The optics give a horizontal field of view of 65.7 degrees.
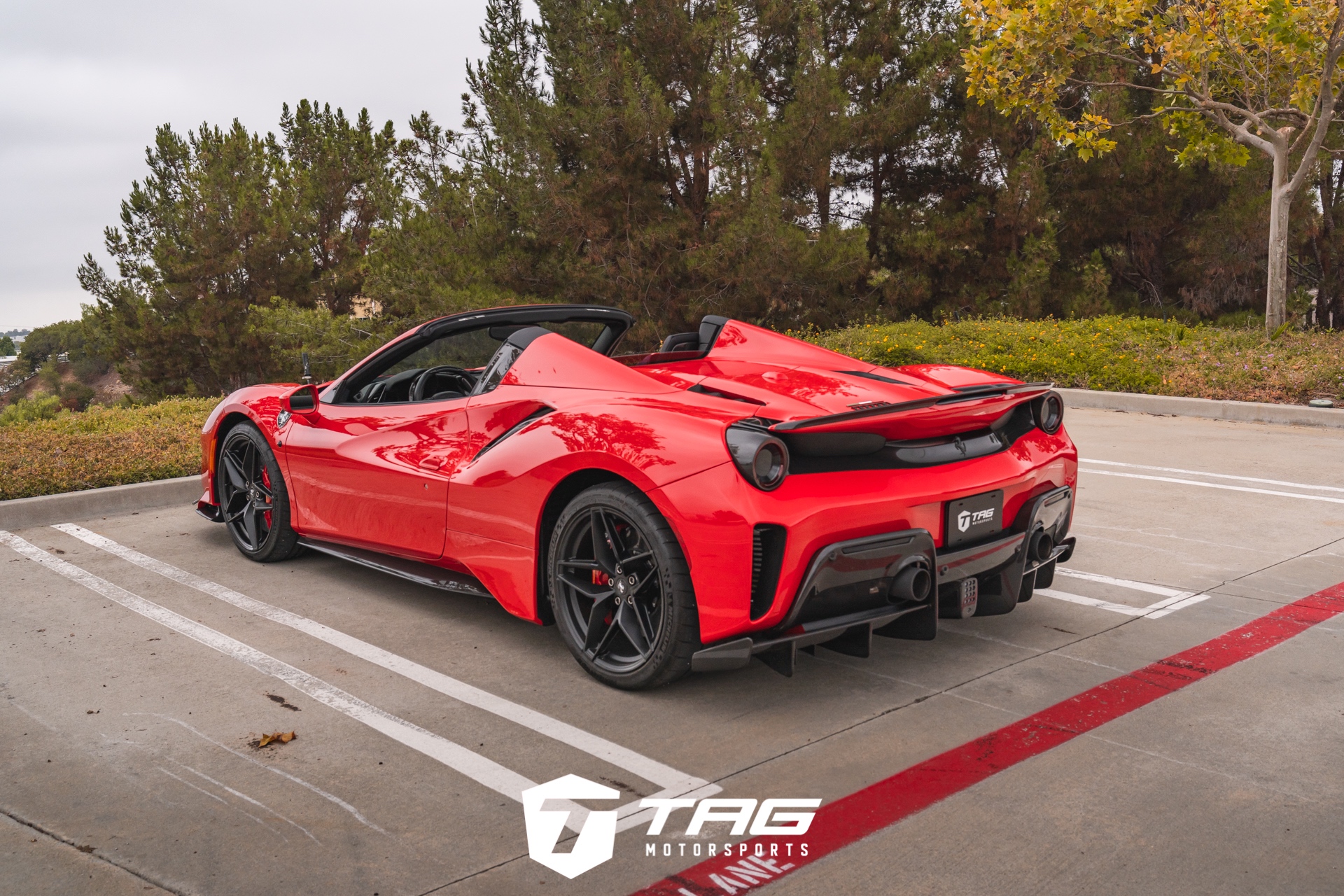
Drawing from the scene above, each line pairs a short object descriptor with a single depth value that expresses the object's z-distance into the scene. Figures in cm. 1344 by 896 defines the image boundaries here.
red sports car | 319
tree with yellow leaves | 1278
